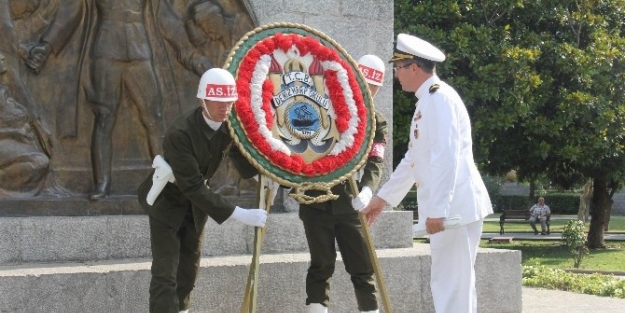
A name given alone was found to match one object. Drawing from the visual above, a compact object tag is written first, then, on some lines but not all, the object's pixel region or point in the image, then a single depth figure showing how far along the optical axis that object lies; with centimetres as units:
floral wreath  643
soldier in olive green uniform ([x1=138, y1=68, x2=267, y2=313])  602
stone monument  743
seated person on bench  2908
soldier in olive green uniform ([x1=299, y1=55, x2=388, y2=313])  686
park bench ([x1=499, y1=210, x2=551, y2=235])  3581
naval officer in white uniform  559
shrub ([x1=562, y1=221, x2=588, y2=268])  1827
